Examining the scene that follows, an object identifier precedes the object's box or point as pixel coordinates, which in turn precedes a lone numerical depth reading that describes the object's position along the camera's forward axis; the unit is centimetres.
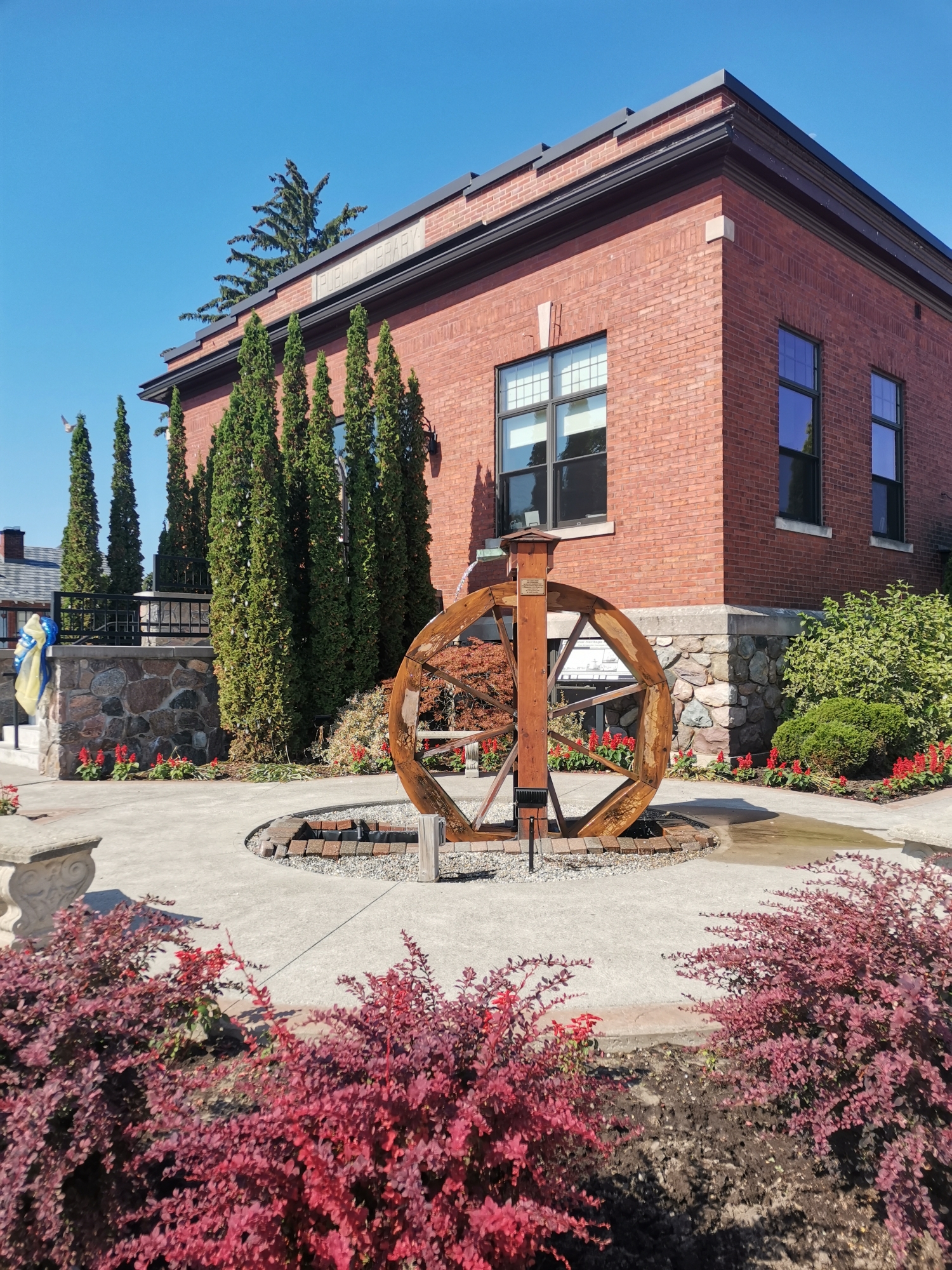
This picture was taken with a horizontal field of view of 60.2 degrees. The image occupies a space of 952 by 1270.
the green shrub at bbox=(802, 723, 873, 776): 858
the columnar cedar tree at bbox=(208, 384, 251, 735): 1051
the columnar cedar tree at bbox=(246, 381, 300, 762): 1038
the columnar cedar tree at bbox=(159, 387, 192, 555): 1616
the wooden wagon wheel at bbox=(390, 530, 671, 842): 575
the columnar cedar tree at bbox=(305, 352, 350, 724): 1085
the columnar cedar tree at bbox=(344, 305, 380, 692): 1110
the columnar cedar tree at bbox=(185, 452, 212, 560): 1577
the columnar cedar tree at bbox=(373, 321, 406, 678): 1155
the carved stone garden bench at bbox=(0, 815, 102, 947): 340
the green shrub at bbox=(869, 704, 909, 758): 886
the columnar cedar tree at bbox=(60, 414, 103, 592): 1638
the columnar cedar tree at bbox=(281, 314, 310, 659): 1122
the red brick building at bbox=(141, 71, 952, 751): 978
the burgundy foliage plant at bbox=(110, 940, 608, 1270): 159
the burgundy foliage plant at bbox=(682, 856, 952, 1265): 204
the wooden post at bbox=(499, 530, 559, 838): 570
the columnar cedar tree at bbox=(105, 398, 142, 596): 1795
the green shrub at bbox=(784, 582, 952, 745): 954
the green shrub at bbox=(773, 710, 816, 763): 912
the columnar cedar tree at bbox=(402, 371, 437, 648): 1202
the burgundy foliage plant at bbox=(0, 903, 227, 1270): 173
